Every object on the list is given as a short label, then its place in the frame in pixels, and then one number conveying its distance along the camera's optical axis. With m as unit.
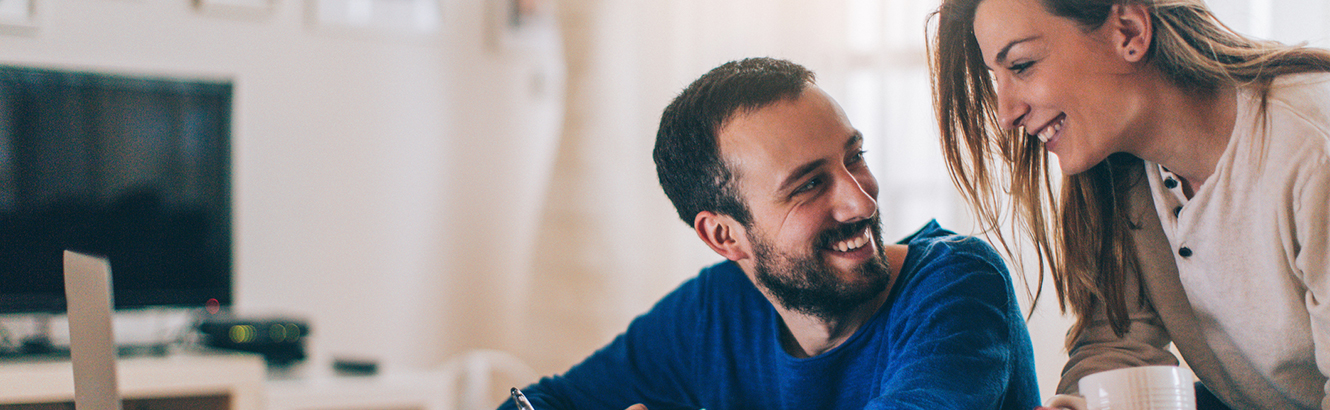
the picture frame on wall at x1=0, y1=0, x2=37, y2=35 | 2.40
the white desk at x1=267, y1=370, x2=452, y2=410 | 2.26
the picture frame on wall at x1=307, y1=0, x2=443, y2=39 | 2.88
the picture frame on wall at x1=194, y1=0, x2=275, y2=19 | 2.66
